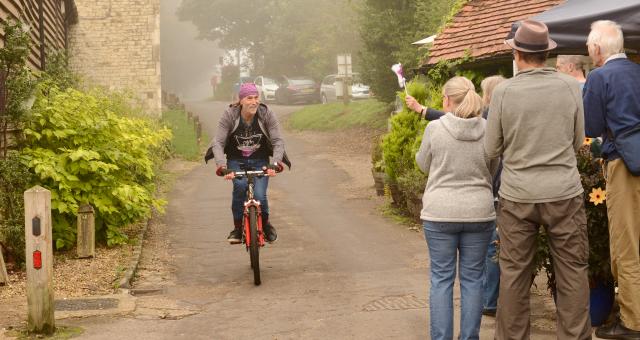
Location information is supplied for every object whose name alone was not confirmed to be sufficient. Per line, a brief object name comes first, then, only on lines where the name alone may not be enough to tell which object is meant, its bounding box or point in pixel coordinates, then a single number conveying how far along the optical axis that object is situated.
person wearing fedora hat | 11.16
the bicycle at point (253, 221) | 18.03
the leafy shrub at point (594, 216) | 13.00
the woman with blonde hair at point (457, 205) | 11.69
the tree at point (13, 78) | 19.47
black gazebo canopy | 13.04
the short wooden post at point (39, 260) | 13.63
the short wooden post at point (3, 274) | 17.50
